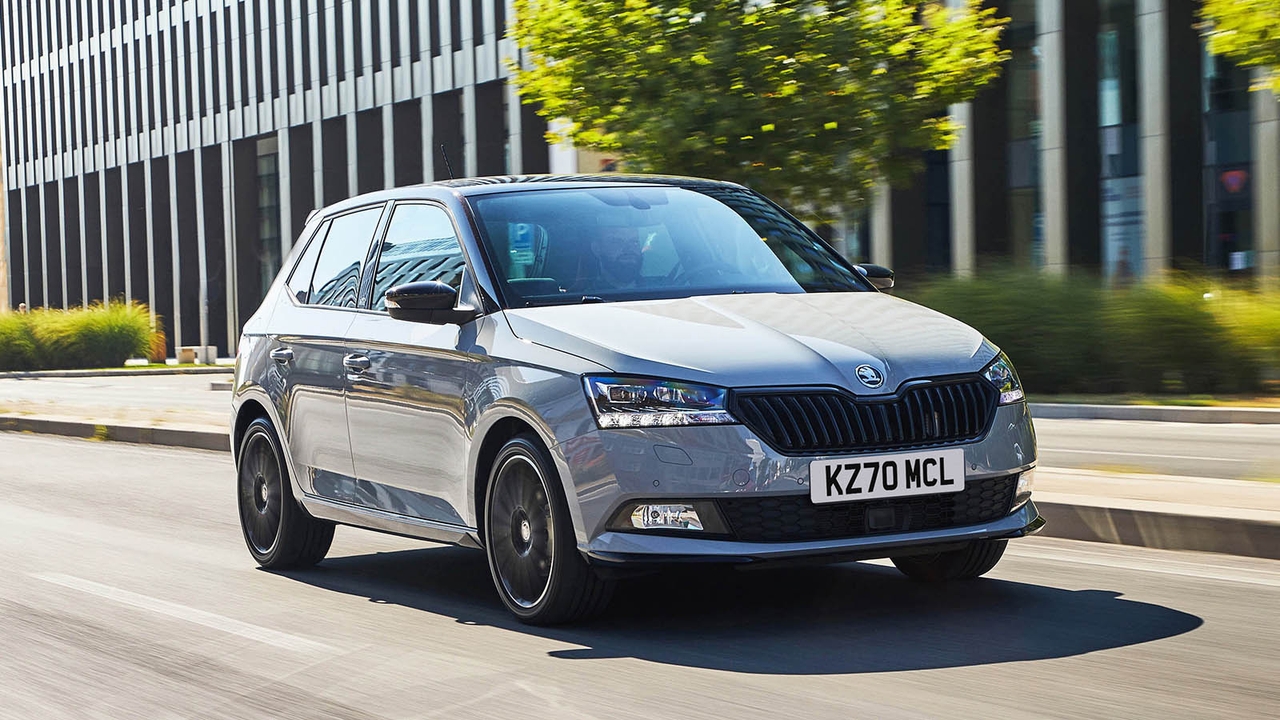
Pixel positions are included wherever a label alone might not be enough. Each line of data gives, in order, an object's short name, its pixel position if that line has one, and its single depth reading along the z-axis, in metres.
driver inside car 6.35
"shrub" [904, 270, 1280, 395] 20.30
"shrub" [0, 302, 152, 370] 50.38
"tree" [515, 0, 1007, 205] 22.84
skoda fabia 5.43
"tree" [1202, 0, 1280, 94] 15.71
